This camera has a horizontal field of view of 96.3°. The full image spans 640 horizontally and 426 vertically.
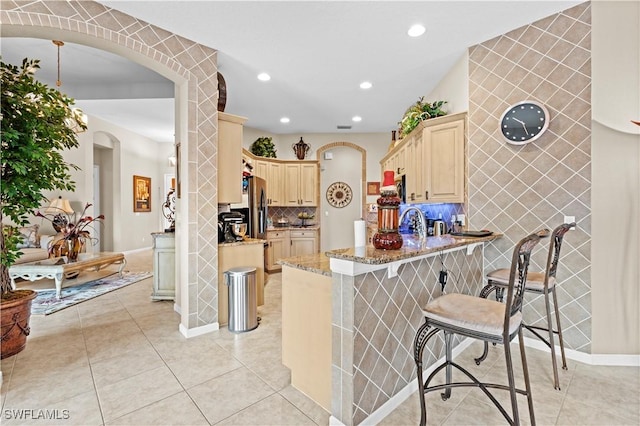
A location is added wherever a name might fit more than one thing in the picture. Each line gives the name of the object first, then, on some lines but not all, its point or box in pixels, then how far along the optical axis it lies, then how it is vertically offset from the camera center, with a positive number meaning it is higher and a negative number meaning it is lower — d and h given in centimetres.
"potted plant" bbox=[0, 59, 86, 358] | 220 +42
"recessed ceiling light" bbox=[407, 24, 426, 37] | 269 +173
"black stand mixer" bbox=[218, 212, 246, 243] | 326 -18
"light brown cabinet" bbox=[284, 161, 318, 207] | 642 +63
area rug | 363 -119
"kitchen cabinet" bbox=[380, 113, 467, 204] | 313 +58
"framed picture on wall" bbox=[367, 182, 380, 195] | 684 +54
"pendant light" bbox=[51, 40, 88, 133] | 306 +146
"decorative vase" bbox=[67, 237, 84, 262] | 459 -58
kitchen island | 156 -68
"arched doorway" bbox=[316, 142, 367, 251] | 695 +41
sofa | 479 -55
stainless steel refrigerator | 413 +3
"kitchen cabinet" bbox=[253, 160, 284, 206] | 598 +71
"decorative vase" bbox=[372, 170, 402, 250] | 175 -7
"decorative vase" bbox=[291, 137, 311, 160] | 661 +143
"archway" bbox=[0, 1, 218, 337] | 261 +70
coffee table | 382 -77
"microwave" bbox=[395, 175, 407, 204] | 415 +36
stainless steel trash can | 294 -92
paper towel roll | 188 -15
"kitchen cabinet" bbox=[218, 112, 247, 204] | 315 +60
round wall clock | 261 +82
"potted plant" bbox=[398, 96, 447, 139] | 348 +121
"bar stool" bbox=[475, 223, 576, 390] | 197 -55
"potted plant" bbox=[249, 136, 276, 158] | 616 +138
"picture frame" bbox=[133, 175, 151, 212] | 778 +50
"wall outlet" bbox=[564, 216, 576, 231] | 248 -8
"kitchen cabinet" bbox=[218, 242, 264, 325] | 310 -57
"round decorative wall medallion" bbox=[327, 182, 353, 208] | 705 +46
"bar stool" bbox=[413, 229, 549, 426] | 139 -57
